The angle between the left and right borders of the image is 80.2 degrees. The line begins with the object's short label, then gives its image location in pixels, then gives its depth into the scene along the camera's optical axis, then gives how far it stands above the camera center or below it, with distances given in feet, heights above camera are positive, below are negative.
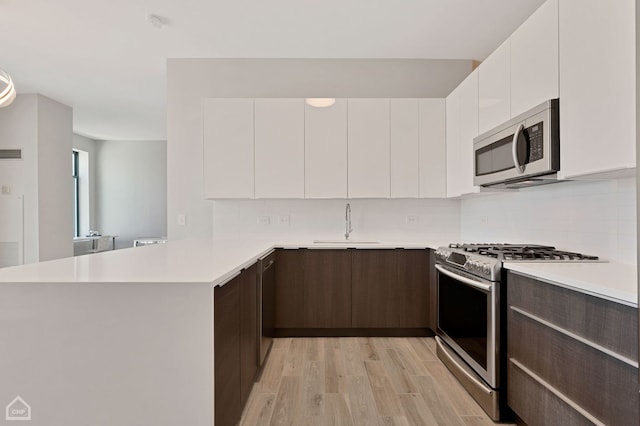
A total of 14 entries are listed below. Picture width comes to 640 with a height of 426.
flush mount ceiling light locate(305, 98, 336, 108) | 11.77 +3.40
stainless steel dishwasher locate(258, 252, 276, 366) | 8.09 -2.13
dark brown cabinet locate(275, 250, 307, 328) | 10.70 -2.18
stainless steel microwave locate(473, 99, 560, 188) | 6.27 +1.15
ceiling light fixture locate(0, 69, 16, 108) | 7.64 +2.56
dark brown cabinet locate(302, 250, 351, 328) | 10.72 -2.16
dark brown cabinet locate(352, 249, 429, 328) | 10.71 -2.19
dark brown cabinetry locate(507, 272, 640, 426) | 4.02 -1.82
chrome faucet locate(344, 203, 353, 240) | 12.66 -0.24
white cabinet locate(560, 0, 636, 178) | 4.84 +1.75
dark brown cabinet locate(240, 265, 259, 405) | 6.16 -2.11
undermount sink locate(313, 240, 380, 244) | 12.31 -0.97
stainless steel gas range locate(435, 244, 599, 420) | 6.43 -1.94
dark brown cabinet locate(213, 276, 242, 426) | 4.58 -1.88
